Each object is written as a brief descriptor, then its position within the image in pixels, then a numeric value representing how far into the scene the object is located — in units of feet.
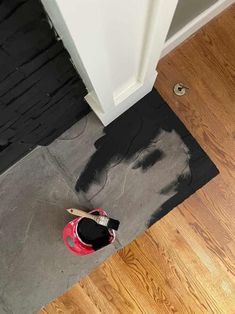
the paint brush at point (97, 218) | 3.41
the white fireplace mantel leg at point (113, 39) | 1.52
